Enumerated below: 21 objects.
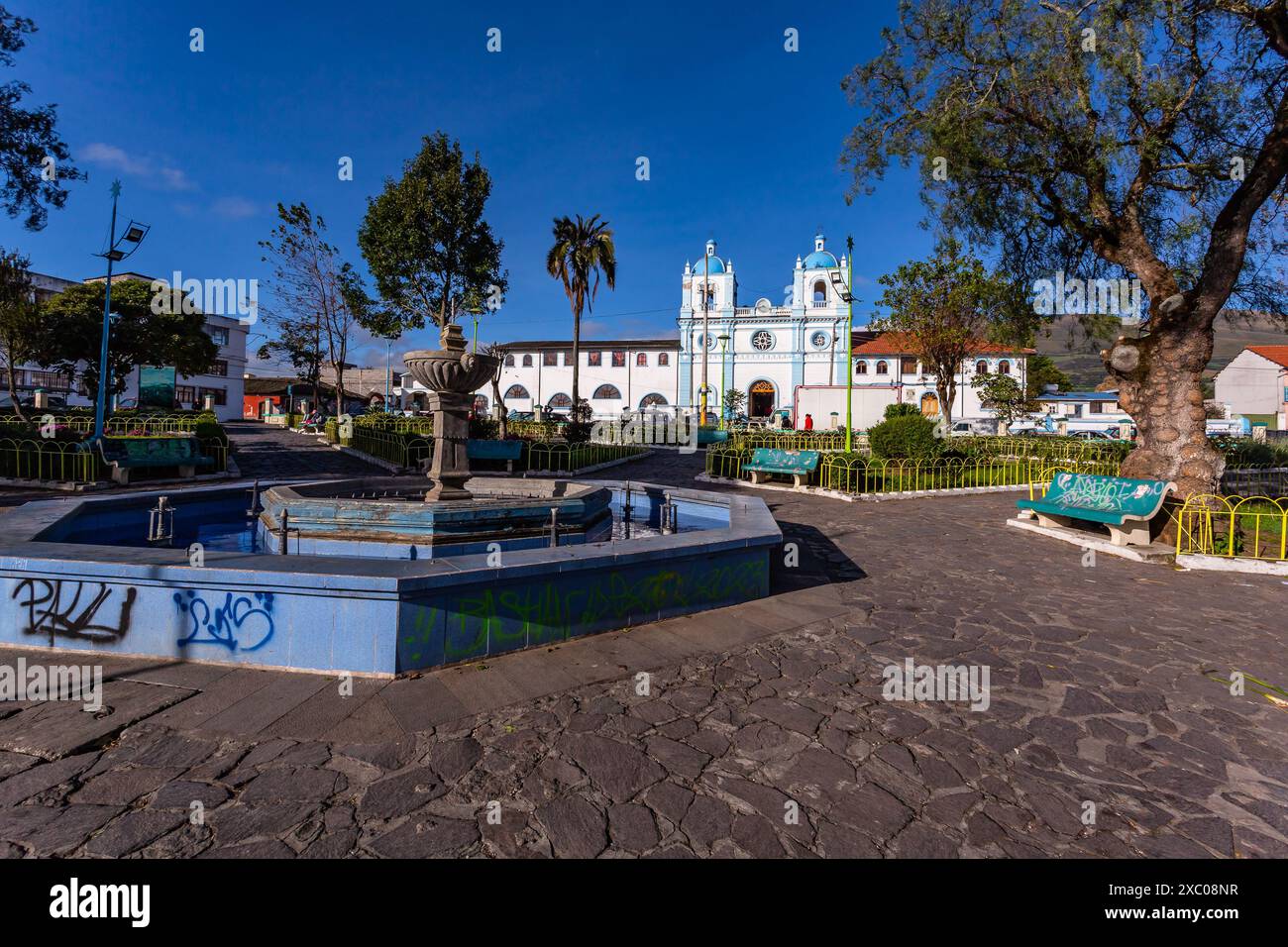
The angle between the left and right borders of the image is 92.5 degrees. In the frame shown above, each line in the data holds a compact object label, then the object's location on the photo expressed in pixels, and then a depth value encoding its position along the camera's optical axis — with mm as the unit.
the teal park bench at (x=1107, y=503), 8758
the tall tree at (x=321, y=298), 25770
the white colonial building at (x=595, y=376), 57000
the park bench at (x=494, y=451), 18312
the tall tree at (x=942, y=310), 27531
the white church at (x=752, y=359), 52531
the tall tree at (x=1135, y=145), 9305
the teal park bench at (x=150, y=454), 13586
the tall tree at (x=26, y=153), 13773
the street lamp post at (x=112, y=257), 16062
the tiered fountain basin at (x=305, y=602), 3871
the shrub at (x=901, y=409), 25492
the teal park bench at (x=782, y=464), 15867
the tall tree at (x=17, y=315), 20031
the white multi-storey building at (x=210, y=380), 44781
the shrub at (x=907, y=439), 16797
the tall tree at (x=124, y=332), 26016
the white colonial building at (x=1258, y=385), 45688
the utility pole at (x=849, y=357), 19961
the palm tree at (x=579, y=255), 28734
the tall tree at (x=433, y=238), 21688
